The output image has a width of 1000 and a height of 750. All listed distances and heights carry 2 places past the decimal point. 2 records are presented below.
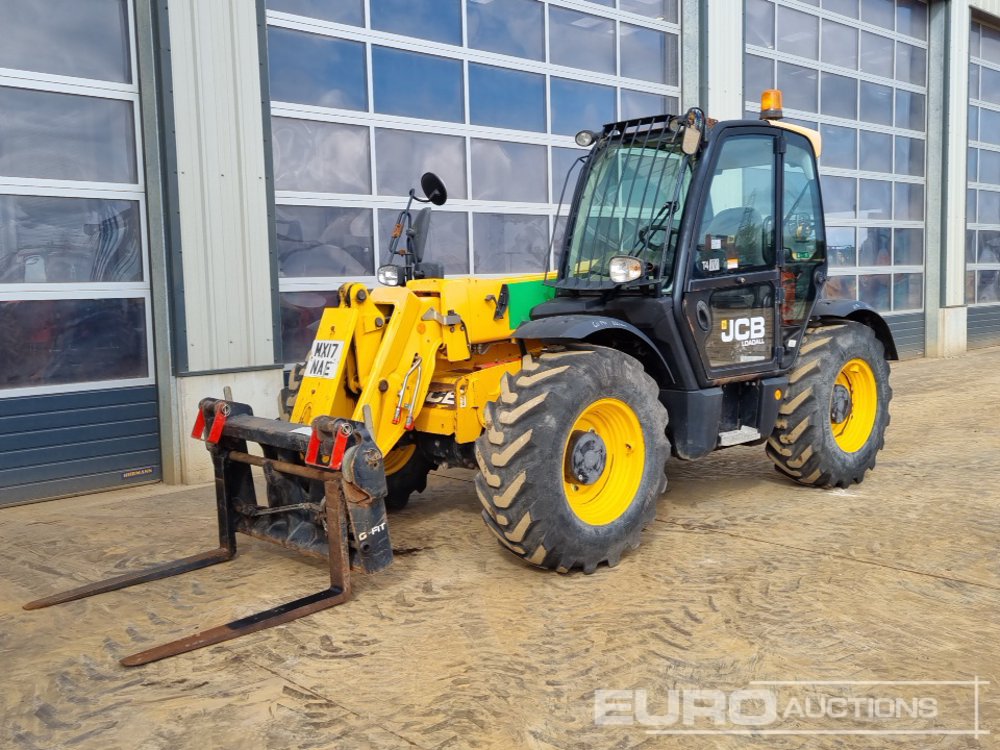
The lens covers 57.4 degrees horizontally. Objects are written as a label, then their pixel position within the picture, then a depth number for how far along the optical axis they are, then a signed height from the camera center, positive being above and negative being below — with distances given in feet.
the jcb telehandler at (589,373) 14.21 -1.44
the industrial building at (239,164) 22.20 +3.85
